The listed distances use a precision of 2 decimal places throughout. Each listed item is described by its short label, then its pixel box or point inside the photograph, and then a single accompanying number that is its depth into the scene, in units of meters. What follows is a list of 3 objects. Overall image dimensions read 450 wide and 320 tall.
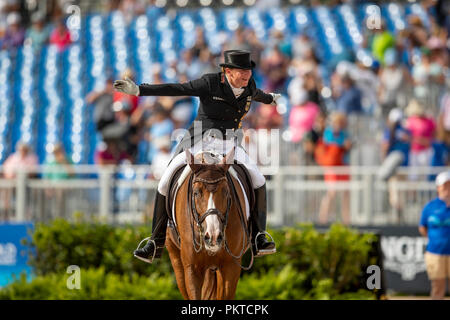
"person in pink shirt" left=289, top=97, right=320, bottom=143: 15.77
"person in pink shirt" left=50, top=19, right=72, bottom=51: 22.89
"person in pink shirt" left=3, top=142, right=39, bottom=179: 16.50
